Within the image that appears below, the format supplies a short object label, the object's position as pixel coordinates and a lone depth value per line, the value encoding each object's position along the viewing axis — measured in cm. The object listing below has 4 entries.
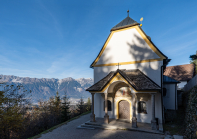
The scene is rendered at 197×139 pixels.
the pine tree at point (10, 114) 784
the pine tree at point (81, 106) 2014
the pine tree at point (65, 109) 1708
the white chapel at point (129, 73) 1051
